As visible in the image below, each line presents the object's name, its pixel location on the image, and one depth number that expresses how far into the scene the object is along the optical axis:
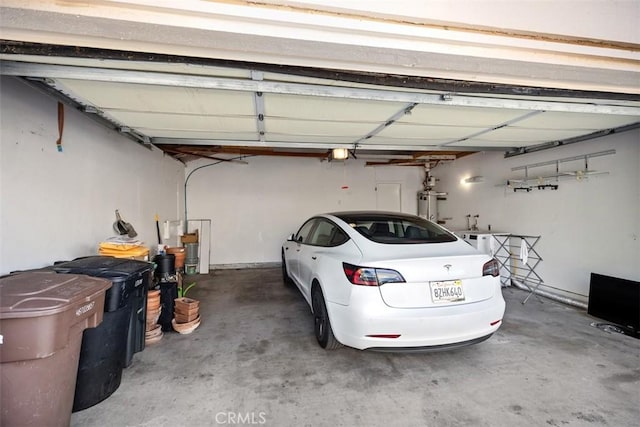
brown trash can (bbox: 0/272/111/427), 1.33
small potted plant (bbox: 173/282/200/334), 3.02
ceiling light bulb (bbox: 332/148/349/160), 4.64
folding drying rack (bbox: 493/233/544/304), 4.50
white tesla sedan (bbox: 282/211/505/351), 2.03
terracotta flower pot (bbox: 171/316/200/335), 3.00
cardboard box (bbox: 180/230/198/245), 5.98
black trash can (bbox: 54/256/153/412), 1.85
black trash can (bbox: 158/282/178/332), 3.04
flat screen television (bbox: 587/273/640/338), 3.10
